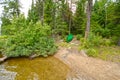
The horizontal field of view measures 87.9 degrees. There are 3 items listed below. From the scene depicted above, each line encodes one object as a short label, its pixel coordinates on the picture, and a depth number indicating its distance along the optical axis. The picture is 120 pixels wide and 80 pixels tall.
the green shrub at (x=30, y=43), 5.04
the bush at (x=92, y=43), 4.97
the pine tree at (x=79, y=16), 8.64
